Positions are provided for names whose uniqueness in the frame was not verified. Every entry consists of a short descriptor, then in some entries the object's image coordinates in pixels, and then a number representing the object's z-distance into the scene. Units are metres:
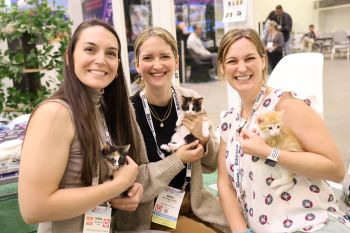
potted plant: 2.93
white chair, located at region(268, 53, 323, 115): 2.02
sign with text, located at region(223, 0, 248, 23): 2.56
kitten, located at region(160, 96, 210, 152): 1.69
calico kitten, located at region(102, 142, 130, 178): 1.31
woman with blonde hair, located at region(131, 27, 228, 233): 1.72
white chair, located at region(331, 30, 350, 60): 8.62
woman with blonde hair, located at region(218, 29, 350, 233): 1.34
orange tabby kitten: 1.34
